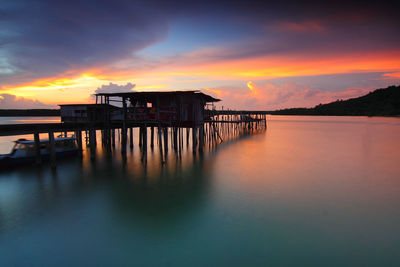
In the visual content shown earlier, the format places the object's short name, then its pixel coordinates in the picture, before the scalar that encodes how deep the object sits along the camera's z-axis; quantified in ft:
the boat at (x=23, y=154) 54.08
